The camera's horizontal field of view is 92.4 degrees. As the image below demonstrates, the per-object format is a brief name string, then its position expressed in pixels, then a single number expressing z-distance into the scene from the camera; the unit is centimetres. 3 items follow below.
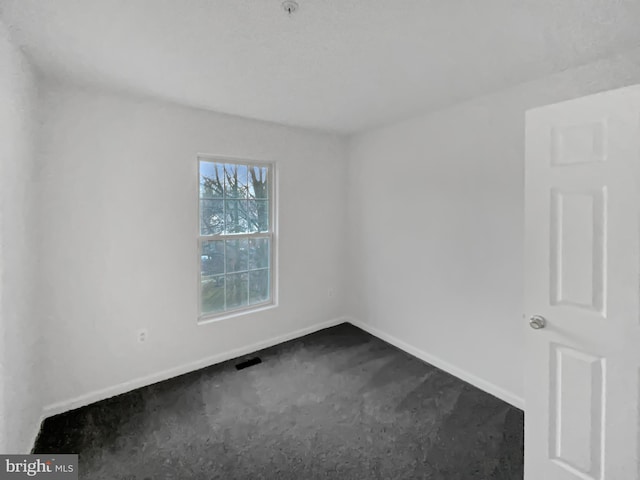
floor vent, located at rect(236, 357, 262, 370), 285
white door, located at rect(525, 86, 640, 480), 124
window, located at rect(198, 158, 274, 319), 292
